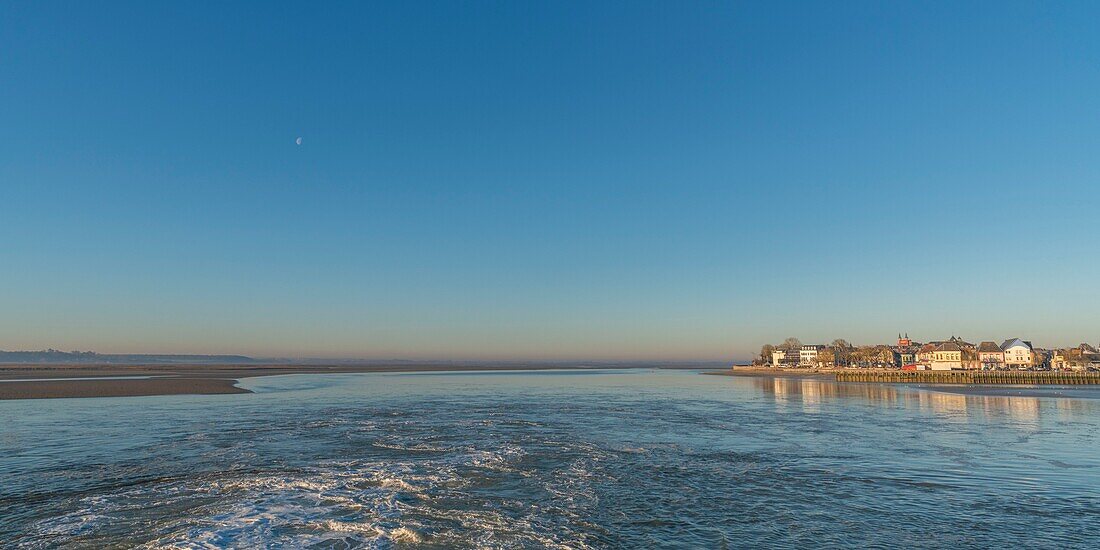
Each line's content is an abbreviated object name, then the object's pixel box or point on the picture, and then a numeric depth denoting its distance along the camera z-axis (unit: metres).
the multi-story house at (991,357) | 126.69
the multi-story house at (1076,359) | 119.51
